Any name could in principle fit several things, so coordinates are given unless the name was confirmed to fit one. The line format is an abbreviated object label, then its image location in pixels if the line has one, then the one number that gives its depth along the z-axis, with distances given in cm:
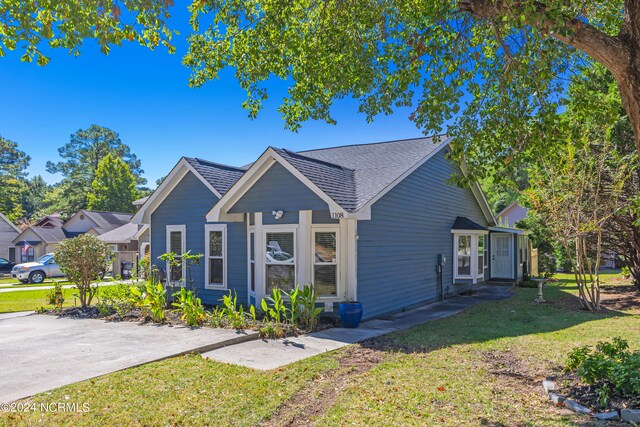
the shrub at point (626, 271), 1919
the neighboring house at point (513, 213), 4278
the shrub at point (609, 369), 496
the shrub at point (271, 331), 916
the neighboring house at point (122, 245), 2728
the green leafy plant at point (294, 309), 988
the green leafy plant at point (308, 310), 987
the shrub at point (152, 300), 1100
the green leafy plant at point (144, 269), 1427
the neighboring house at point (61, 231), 3634
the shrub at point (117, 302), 1210
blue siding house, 1100
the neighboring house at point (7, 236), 3816
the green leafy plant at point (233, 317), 957
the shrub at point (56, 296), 1353
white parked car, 2439
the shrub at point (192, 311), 1033
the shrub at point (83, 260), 1285
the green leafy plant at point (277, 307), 961
